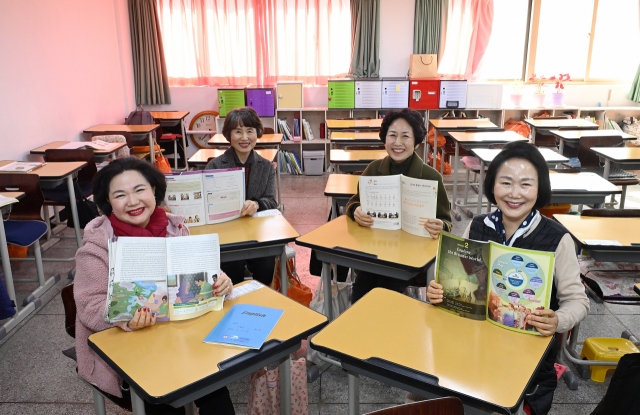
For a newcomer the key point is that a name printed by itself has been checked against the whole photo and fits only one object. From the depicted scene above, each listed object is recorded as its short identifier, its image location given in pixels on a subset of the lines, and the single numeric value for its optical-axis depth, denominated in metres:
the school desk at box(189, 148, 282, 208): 4.61
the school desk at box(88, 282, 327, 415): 1.48
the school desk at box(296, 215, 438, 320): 2.34
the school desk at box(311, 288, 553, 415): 1.44
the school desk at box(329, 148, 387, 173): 4.54
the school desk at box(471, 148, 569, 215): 4.53
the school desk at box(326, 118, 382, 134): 6.18
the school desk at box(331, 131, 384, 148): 5.38
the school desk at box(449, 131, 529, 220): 5.36
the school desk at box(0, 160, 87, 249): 3.88
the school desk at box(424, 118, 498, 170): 6.17
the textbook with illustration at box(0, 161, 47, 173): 4.01
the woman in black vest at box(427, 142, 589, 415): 1.82
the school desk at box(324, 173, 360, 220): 3.52
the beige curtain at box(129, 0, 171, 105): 7.27
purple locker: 7.27
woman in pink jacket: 1.76
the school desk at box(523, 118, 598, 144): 6.16
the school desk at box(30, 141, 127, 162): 4.86
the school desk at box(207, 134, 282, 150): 5.41
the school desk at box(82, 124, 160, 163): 5.92
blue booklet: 1.66
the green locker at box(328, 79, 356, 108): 7.26
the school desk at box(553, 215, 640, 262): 2.59
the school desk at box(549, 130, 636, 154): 5.34
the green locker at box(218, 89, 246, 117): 7.24
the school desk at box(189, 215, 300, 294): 2.58
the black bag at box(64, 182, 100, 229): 4.12
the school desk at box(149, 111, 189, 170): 7.07
